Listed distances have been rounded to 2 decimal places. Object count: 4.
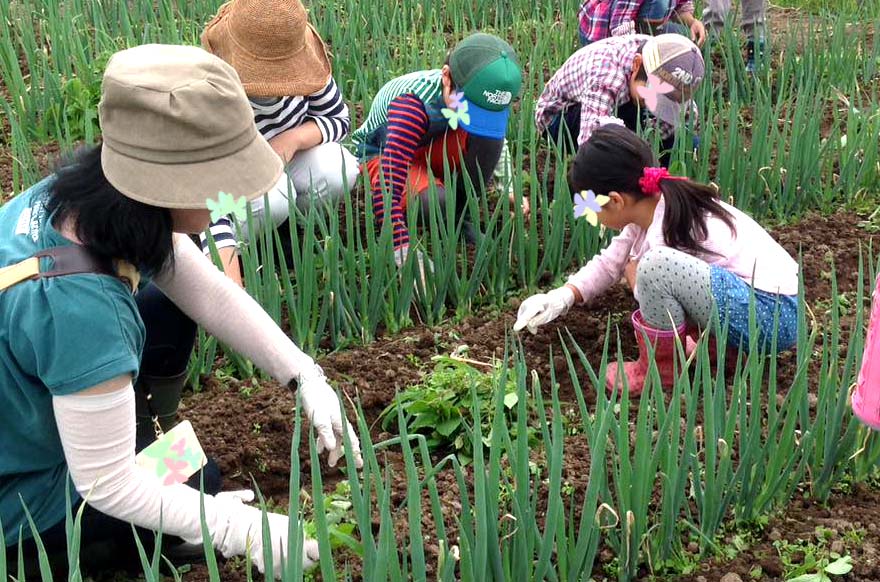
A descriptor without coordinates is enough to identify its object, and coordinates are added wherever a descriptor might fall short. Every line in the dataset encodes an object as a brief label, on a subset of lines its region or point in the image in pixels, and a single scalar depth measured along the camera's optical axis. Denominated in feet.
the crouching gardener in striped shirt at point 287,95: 8.83
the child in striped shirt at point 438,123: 9.11
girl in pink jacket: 7.53
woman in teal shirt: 4.89
